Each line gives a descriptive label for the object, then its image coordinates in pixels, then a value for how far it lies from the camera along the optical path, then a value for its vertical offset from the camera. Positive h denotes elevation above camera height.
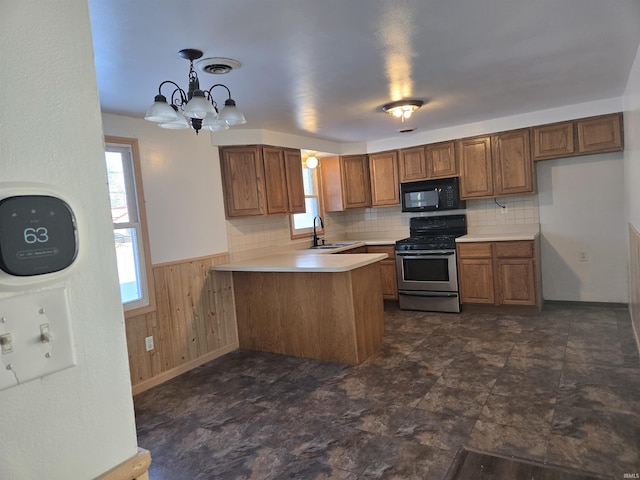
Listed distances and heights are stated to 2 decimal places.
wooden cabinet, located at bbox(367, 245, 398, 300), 5.41 -0.86
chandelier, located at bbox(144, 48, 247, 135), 2.04 +0.57
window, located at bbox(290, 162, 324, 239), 5.51 +0.13
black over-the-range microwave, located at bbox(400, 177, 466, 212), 5.19 +0.13
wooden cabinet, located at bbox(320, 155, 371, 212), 5.79 +0.42
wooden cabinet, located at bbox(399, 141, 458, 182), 5.15 +0.55
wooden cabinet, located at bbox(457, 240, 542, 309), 4.54 -0.83
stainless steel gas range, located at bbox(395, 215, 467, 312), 4.91 -0.78
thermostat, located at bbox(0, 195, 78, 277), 0.50 +0.00
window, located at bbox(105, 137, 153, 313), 3.33 +0.06
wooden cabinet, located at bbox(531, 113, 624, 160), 4.26 +0.59
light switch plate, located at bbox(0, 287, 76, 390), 0.51 -0.13
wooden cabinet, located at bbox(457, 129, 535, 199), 4.70 +0.40
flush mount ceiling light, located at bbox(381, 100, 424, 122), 3.65 +0.89
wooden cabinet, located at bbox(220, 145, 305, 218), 4.23 +0.41
